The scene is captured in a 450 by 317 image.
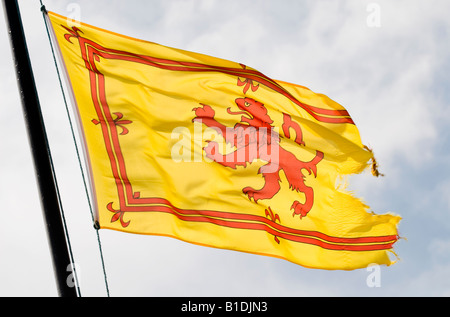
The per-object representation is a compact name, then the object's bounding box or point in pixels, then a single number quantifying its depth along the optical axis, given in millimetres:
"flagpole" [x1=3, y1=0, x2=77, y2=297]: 6324
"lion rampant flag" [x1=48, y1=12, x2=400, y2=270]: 8477
